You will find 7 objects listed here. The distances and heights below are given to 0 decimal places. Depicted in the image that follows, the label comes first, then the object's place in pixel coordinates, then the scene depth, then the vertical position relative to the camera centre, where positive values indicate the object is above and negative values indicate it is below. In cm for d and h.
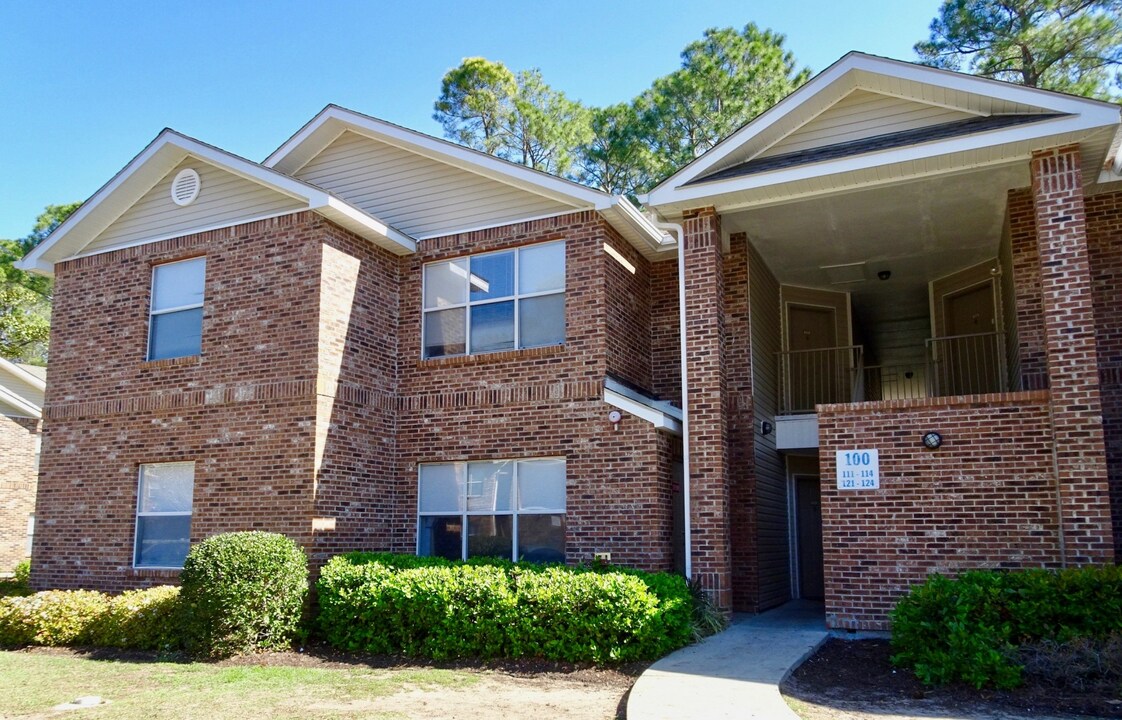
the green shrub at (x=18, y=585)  1338 -141
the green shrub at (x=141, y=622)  1083 -155
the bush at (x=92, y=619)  1094 -155
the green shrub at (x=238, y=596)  1028 -117
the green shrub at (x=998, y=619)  800 -115
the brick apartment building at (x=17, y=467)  2100 +60
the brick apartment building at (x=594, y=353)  1041 +195
